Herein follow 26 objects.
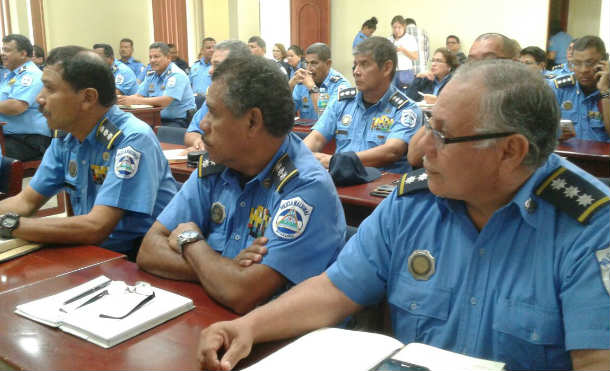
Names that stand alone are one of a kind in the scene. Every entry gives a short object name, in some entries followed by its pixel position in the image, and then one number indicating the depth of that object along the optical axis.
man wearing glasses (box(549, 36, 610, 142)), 4.23
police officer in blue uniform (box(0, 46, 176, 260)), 2.06
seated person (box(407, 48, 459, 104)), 7.14
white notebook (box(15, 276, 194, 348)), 1.20
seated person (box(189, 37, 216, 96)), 9.03
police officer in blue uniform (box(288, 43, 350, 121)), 5.87
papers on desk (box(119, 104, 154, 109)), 5.81
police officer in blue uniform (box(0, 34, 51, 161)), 5.04
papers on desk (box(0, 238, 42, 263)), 1.72
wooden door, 10.58
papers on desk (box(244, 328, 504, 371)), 0.94
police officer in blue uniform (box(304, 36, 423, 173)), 3.47
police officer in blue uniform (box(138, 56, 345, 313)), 1.50
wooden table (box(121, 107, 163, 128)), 5.68
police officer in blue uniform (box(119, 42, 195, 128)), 6.20
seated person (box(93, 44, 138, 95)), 7.82
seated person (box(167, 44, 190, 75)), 10.23
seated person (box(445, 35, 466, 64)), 9.07
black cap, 2.63
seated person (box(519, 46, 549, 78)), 5.75
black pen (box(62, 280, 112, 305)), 1.34
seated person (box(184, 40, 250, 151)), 3.75
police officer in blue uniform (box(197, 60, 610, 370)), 1.05
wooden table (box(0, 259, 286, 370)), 1.10
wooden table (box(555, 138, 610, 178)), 3.28
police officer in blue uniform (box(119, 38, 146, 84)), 10.55
